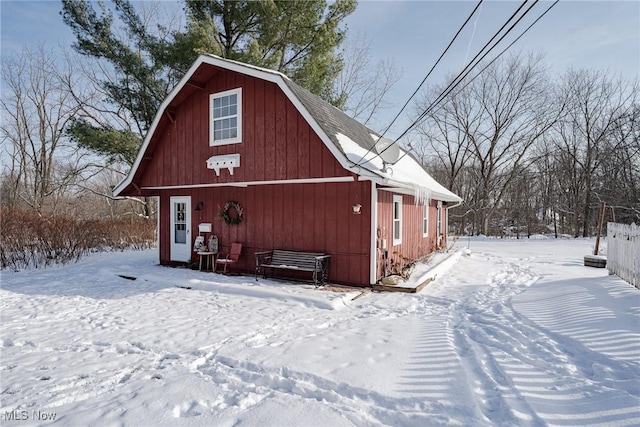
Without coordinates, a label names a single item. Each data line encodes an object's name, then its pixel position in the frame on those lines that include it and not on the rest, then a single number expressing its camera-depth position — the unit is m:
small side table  8.75
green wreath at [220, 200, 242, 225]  8.59
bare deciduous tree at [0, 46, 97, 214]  19.58
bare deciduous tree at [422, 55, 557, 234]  23.09
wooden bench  7.16
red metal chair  8.34
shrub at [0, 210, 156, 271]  9.48
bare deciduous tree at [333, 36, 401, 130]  20.20
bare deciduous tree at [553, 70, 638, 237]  21.11
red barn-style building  7.05
